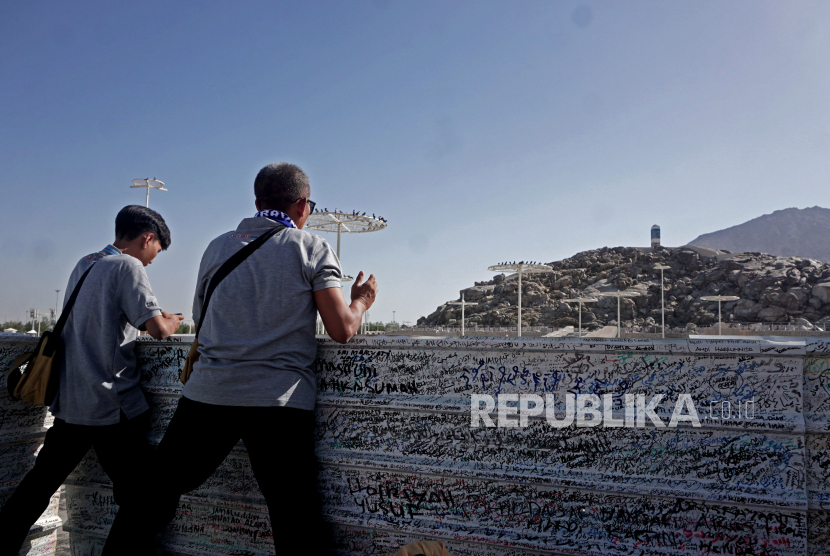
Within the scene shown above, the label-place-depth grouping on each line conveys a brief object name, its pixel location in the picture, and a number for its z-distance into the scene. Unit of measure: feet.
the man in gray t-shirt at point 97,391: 7.80
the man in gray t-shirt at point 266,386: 6.40
